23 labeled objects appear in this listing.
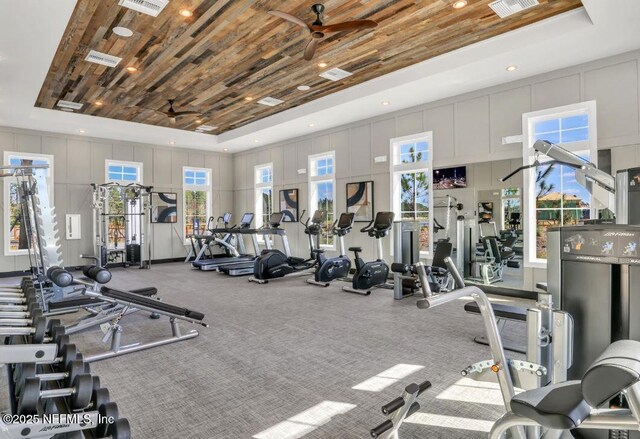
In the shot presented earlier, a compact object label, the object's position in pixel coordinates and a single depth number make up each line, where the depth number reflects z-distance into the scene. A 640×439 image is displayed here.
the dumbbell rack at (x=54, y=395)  1.30
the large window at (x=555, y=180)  5.26
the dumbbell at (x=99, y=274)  3.61
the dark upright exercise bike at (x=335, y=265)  6.99
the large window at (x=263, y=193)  10.98
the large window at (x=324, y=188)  9.04
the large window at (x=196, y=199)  11.30
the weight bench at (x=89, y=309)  3.98
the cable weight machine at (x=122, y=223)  9.41
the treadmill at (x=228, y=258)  8.93
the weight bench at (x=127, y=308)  3.45
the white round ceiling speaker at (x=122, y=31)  4.70
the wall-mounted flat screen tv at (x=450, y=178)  6.52
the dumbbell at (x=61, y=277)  3.55
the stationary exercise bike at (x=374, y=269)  6.25
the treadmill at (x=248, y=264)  8.11
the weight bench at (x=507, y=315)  3.25
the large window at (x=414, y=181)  7.09
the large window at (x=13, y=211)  8.52
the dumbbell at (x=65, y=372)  1.45
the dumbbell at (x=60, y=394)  1.30
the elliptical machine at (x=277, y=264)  7.29
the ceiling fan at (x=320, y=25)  3.96
